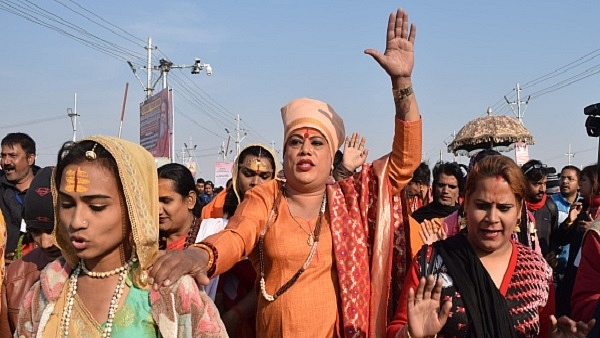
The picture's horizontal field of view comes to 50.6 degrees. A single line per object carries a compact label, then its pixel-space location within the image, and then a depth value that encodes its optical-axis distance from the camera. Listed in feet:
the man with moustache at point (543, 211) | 19.21
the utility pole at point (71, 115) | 146.33
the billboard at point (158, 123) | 62.69
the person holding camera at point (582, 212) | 18.14
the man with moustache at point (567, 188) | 27.53
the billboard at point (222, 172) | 73.51
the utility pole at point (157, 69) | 86.43
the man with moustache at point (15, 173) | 20.17
